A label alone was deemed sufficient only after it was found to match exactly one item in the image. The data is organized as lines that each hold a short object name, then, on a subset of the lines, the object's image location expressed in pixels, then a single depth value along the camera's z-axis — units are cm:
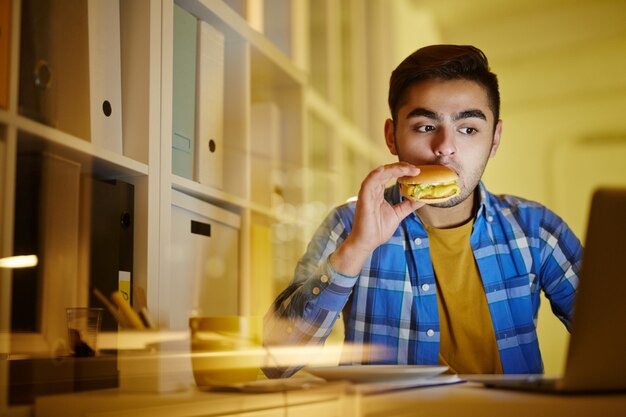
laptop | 58
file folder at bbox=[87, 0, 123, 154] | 119
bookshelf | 105
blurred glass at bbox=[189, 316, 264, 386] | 81
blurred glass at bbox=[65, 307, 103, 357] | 96
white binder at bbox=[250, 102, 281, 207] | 189
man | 144
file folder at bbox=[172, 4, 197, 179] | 142
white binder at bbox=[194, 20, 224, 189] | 150
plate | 68
